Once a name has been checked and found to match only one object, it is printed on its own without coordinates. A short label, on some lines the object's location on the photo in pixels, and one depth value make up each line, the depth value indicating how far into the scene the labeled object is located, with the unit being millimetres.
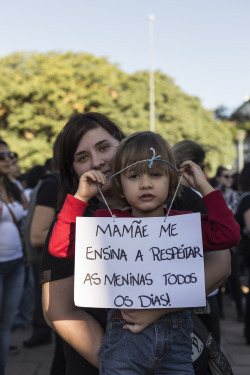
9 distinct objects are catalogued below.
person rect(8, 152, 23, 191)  6955
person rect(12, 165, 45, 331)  6425
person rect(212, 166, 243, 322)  6914
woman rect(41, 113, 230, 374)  1790
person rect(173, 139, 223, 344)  2049
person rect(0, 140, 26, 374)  4098
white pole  29956
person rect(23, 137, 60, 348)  4246
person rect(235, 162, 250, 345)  5422
